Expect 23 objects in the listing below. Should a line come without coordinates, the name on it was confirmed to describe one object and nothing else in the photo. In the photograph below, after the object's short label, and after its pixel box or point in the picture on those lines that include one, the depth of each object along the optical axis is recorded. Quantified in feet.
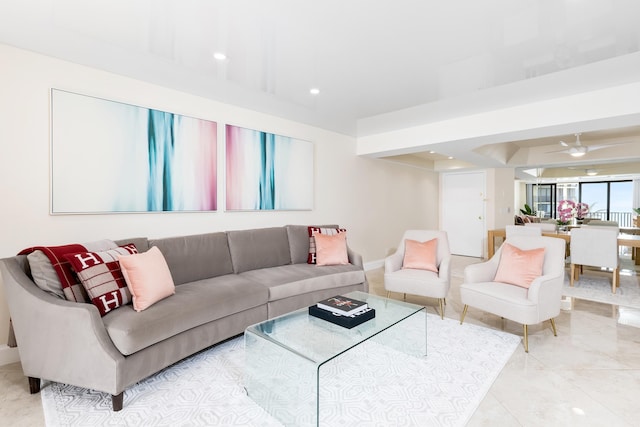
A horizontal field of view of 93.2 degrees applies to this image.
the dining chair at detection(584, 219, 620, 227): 19.55
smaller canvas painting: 11.55
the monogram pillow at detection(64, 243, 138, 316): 6.28
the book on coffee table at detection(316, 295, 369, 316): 7.01
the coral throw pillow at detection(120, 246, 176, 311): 6.64
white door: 22.04
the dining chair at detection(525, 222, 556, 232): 16.67
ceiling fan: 15.21
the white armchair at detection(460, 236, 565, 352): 7.98
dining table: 13.66
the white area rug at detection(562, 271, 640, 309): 11.93
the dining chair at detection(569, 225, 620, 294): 13.12
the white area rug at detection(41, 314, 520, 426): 5.47
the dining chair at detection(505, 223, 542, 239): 15.15
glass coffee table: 5.24
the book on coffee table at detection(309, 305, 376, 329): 6.75
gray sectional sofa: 5.61
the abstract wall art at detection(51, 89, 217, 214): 7.95
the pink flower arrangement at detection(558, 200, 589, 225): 17.80
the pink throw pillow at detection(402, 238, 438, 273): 11.27
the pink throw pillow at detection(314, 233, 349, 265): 11.65
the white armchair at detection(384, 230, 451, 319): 10.02
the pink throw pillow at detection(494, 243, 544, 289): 9.13
